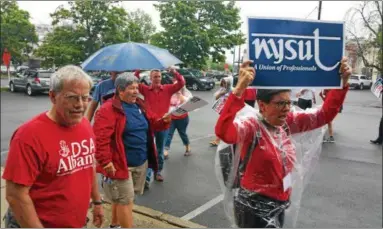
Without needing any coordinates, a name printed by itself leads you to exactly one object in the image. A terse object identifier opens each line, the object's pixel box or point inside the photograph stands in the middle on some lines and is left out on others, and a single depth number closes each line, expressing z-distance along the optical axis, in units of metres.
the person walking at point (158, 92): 4.77
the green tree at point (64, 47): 18.80
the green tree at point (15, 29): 22.12
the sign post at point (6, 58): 19.62
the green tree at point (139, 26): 18.80
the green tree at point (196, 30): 16.59
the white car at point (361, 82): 32.24
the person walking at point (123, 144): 2.92
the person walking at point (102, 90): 4.20
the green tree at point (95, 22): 16.68
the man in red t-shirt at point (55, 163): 1.73
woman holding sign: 1.96
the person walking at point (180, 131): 6.04
